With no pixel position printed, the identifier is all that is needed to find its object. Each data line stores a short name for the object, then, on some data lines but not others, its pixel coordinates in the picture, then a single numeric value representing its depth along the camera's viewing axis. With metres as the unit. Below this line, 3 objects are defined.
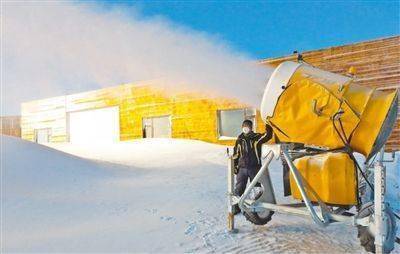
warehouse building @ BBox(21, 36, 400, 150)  15.37
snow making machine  4.38
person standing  5.90
